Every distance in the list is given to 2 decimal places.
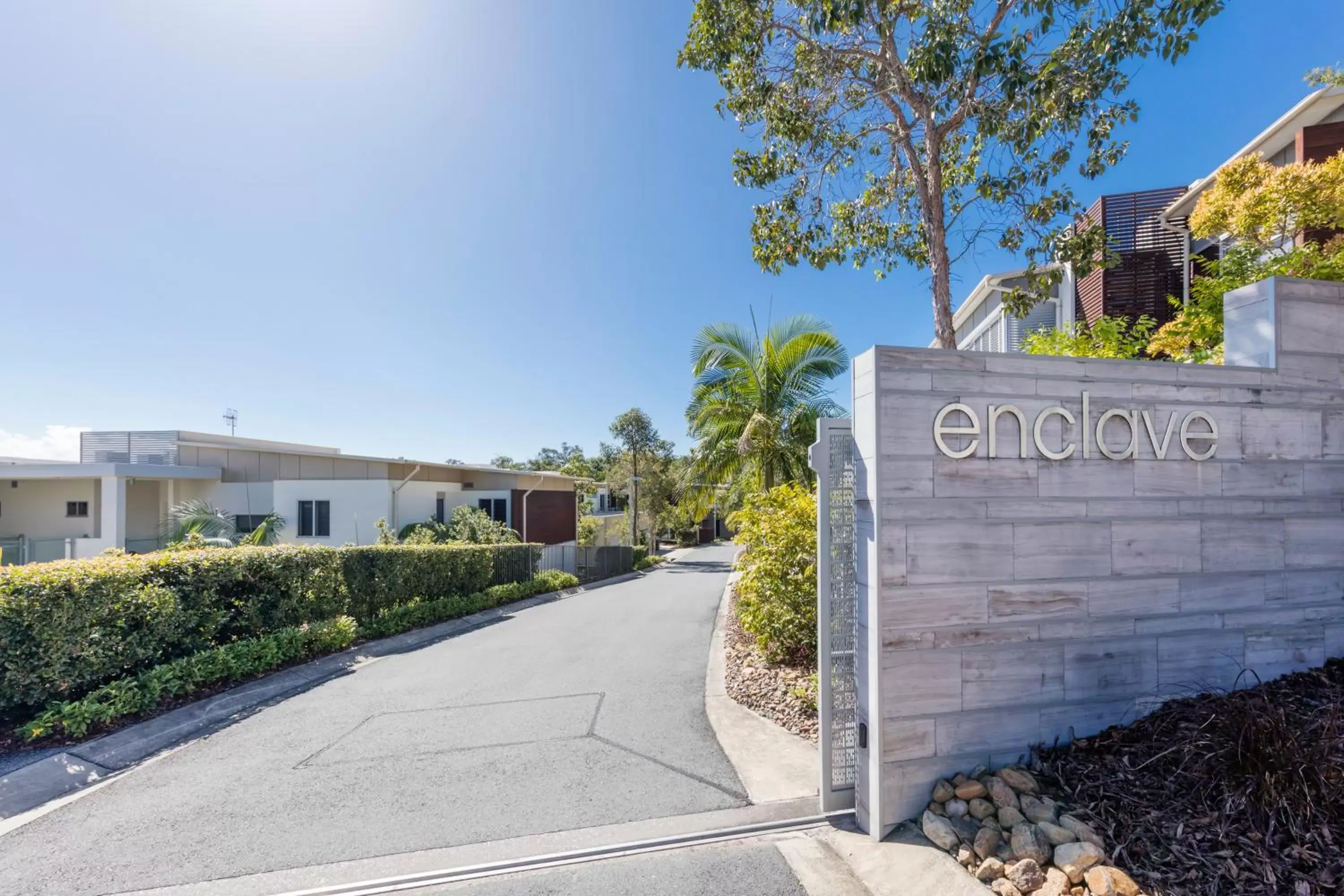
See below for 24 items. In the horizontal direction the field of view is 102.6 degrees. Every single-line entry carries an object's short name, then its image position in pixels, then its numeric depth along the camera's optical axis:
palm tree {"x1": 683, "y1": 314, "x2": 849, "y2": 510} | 10.06
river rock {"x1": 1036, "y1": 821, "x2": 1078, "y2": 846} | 2.74
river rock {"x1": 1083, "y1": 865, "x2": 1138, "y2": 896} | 2.40
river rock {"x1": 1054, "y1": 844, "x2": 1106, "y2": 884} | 2.56
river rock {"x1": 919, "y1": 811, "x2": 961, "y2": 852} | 2.97
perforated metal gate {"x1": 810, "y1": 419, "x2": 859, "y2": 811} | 3.56
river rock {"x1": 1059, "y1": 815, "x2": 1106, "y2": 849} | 2.71
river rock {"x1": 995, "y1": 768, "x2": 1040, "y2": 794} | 3.14
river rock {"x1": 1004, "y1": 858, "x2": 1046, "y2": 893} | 2.57
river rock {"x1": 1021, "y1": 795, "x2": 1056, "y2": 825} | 2.92
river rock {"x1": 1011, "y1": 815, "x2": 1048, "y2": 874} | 2.71
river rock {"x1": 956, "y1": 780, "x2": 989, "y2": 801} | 3.16
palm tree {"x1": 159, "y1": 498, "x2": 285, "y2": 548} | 14.51
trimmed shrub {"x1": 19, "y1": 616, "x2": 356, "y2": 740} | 4.73
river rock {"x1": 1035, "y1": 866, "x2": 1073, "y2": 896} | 2.50
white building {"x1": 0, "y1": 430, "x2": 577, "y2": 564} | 14.95
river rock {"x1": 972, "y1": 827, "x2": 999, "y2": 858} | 2.83
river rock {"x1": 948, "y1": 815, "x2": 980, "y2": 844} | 2.96
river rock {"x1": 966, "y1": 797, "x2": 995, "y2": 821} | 3.05
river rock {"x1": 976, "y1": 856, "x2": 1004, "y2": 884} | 2.71
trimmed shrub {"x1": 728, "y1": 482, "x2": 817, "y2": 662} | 5.95
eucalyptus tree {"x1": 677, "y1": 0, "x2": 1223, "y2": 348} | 4.79
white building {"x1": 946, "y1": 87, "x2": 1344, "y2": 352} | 9.44
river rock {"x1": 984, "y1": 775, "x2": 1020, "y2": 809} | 3.06
